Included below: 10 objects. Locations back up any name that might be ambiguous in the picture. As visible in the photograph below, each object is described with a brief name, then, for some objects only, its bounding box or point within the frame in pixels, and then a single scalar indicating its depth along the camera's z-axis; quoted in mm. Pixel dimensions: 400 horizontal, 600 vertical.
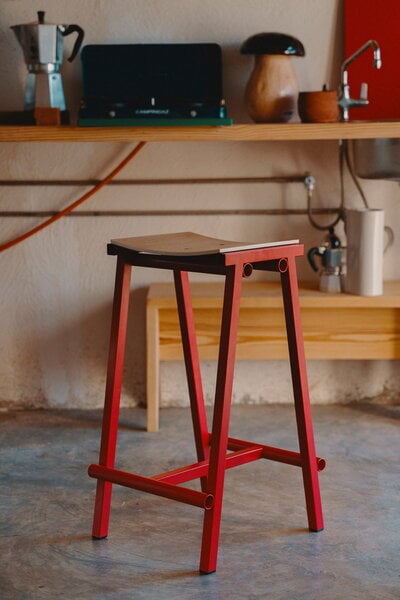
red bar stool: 2232
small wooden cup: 3236
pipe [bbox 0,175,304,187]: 3656
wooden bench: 3521
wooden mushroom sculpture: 3297
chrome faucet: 3309
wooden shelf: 3164
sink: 3332
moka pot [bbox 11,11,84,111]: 3277
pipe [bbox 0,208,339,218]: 3652
